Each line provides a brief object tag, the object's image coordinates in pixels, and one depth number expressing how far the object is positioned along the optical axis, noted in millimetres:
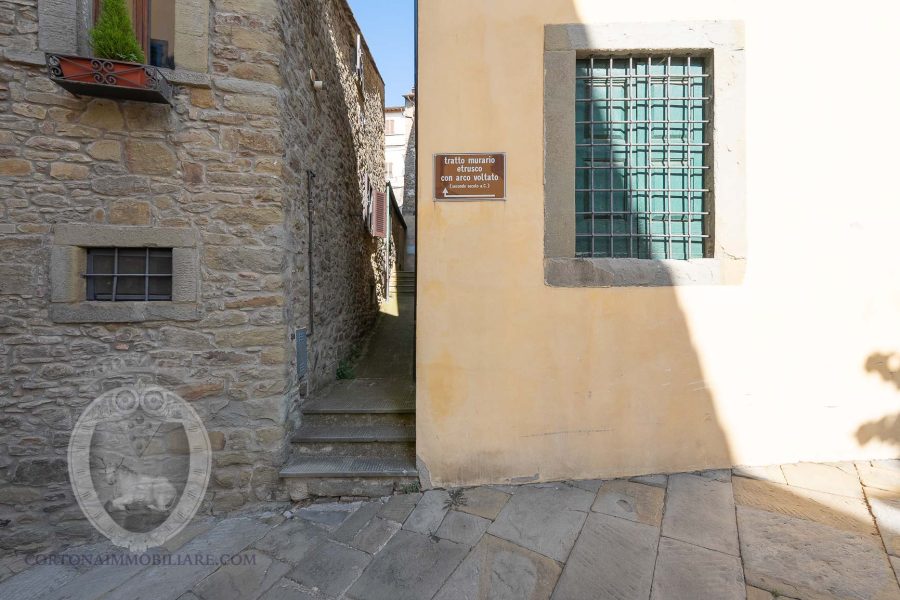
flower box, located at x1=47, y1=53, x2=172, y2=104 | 2502
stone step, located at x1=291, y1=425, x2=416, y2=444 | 3195
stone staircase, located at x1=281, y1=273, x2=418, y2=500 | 2975
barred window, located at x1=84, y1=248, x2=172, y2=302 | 2836
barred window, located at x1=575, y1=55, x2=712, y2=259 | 3066
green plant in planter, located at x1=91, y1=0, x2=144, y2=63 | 2549
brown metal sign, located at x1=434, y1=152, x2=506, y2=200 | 2889
